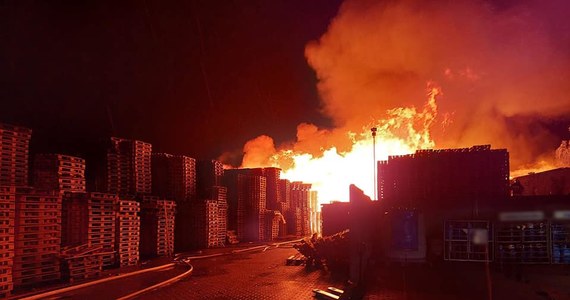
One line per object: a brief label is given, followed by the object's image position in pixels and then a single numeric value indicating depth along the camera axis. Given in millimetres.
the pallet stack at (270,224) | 32375
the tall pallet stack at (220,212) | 27297
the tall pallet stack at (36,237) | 12930
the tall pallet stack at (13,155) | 14141
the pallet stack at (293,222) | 37125
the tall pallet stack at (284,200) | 34844
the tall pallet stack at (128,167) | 20484
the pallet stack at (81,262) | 14281
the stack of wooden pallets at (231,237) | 28817
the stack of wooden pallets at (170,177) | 24812
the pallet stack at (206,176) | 27812
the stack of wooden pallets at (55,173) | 16734
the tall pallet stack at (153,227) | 21031
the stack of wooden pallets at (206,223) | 25125
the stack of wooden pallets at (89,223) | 16312
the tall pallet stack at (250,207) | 31062
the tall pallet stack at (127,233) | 17594
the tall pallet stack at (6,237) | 11680
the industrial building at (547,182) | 24375
